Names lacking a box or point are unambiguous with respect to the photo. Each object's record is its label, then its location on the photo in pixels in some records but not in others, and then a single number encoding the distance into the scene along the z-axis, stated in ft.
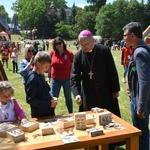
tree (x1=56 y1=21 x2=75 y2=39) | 244.34
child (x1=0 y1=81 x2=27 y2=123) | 9.72
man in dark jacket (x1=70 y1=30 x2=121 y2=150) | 11.81
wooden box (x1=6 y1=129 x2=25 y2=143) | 7.80
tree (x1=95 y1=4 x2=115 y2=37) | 188.85
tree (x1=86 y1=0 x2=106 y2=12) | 234.42
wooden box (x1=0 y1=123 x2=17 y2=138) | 8.22
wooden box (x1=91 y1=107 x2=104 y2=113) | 10.18
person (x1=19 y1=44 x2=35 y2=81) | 15.72
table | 7.55
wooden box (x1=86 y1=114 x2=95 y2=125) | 8.99
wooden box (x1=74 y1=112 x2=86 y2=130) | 8.61
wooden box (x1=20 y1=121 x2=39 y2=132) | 8.48
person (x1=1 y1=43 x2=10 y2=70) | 47.65
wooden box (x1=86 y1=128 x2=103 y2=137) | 8.09
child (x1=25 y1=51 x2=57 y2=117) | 9.95
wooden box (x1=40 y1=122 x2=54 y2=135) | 8.21
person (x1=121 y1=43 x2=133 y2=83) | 30.01
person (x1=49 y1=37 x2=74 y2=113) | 17.17
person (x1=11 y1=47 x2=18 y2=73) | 42.29
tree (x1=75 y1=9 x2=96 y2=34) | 222.07
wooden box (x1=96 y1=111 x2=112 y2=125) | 8.93
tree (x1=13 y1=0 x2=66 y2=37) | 252.01
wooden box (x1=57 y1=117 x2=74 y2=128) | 8.71
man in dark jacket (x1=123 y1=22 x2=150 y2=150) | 9.38
